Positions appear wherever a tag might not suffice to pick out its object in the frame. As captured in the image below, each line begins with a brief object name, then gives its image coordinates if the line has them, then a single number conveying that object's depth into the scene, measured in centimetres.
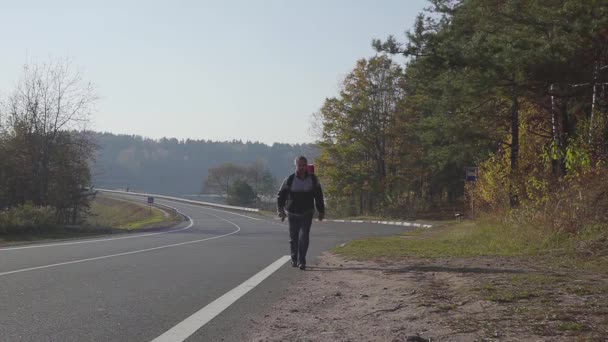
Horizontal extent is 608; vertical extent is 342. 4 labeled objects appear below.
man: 966
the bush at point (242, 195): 10188
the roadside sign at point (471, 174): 2856
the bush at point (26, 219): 2161
